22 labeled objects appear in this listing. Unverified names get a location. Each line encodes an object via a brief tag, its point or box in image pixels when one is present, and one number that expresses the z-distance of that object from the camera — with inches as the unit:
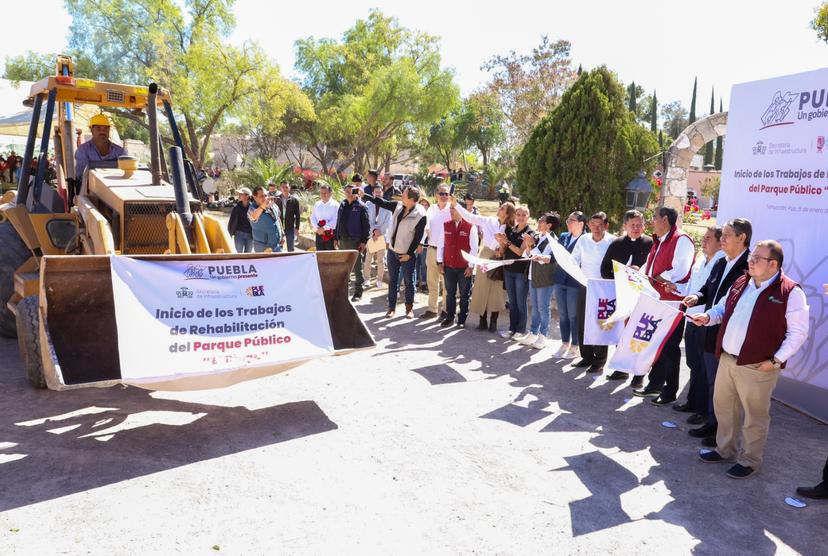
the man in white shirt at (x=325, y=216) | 404.2
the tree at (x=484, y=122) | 1175.0
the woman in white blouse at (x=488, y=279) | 322.7
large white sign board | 222.5
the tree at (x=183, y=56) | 1065.5
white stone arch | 586.9
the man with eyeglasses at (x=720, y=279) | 190.4
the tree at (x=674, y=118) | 2581.2
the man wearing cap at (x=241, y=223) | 379.6
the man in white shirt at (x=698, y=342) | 213.2
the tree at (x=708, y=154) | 2178.9
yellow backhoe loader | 189.6
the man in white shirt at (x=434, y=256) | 354.6
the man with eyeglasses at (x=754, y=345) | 165.9
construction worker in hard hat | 261.1
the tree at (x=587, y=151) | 502.0
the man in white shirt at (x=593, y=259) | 270.5
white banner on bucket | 181.2
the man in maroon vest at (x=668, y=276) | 234.1
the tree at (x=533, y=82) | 1103.6
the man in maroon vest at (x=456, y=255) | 331.6
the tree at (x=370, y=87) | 1364.4
